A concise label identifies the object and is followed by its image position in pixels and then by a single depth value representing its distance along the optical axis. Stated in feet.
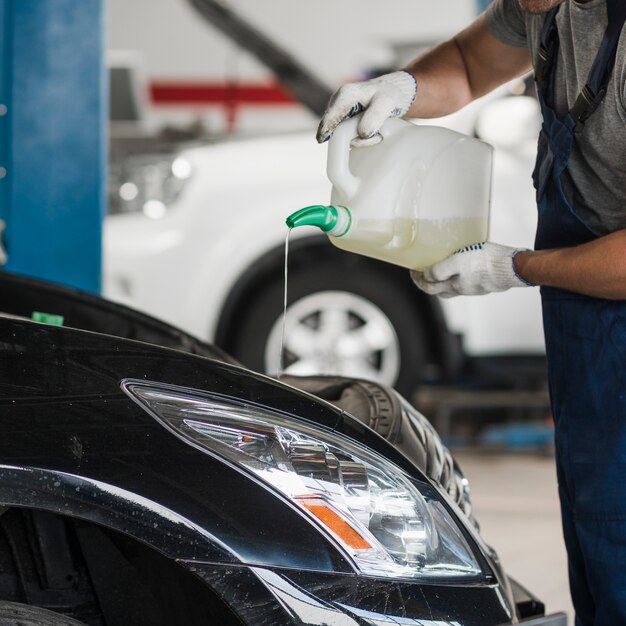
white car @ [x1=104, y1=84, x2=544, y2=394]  21.10
